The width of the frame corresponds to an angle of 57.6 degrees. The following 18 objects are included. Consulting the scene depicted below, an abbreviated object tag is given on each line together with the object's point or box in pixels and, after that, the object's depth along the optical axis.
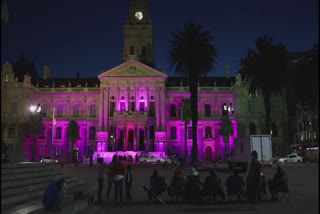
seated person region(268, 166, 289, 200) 12.57
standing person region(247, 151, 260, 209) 10.24
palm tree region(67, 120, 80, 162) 55.56
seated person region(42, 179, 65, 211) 9.03
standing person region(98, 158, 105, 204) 13.63
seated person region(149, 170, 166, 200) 13.32
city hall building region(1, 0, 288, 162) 60.94
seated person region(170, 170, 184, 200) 13.47
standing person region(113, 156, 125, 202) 12.99
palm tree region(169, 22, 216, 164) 35.25
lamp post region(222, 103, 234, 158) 56.44
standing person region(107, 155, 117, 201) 13.19
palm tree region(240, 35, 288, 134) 36.56
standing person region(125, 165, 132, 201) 13.50
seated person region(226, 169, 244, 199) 13.09
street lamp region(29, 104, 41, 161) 49.84
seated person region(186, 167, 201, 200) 13.06
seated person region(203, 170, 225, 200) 13.00
